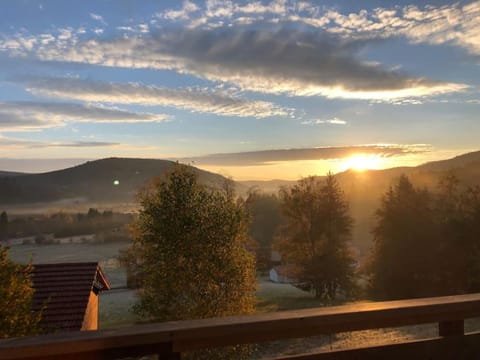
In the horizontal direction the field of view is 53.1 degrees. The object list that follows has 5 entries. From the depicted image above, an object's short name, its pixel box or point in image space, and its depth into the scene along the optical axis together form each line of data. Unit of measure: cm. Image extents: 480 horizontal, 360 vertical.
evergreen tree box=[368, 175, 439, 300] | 3731
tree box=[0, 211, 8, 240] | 12823
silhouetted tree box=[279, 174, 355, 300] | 4406
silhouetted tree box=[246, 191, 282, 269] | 8262
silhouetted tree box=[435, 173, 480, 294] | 3588
